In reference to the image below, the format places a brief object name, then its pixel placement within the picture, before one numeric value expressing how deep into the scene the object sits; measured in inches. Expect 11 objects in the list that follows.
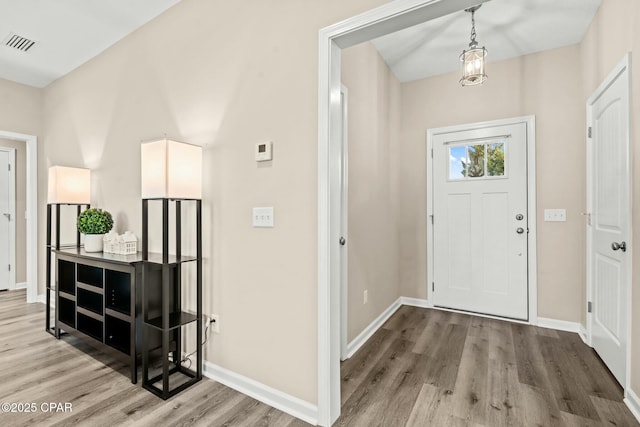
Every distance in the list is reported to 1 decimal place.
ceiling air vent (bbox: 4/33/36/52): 112.3
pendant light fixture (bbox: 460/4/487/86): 100.7
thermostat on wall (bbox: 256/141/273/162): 75.1
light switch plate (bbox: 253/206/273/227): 75.5
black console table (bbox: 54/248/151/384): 81.4
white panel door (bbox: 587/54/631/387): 78.4
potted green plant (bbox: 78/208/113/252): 102.7
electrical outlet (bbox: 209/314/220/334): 85.0
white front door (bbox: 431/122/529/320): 128.6
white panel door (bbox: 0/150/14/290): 173.5
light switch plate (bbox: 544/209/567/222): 119.7
